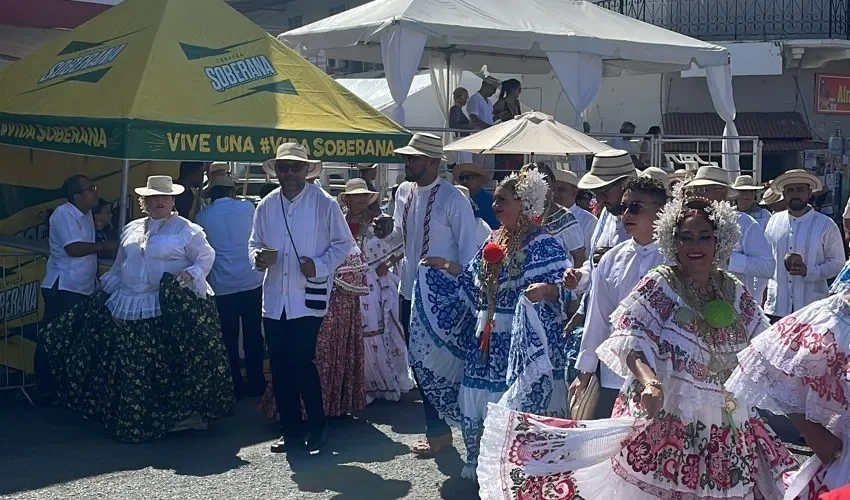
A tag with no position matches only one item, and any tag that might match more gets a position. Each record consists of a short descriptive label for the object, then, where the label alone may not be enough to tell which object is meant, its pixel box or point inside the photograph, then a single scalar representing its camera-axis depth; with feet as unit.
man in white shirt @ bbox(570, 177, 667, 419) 16.99
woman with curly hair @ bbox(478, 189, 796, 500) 14.75
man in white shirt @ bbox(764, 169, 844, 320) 28.71
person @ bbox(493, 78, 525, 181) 47.95
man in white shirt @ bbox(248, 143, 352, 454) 23.61
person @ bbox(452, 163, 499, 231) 28.32
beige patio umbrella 33.42
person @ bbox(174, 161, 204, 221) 31.96
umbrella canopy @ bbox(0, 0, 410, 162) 27.76
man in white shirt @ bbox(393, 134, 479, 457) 23.67
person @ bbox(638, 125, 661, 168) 50.31
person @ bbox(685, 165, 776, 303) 23.93
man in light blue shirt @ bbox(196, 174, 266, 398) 29.99
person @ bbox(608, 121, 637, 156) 49.77
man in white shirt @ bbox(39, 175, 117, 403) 28.81
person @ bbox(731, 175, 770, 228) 31.91
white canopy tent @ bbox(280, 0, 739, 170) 42.14
